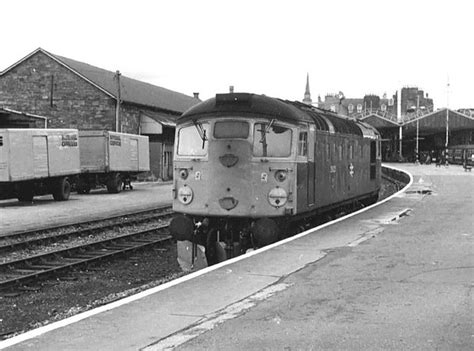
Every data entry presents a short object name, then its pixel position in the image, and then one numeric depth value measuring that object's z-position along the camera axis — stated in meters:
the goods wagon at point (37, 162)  24.28
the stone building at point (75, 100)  41.69
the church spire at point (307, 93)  142.75
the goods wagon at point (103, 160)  32.06
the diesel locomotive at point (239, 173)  11.95
